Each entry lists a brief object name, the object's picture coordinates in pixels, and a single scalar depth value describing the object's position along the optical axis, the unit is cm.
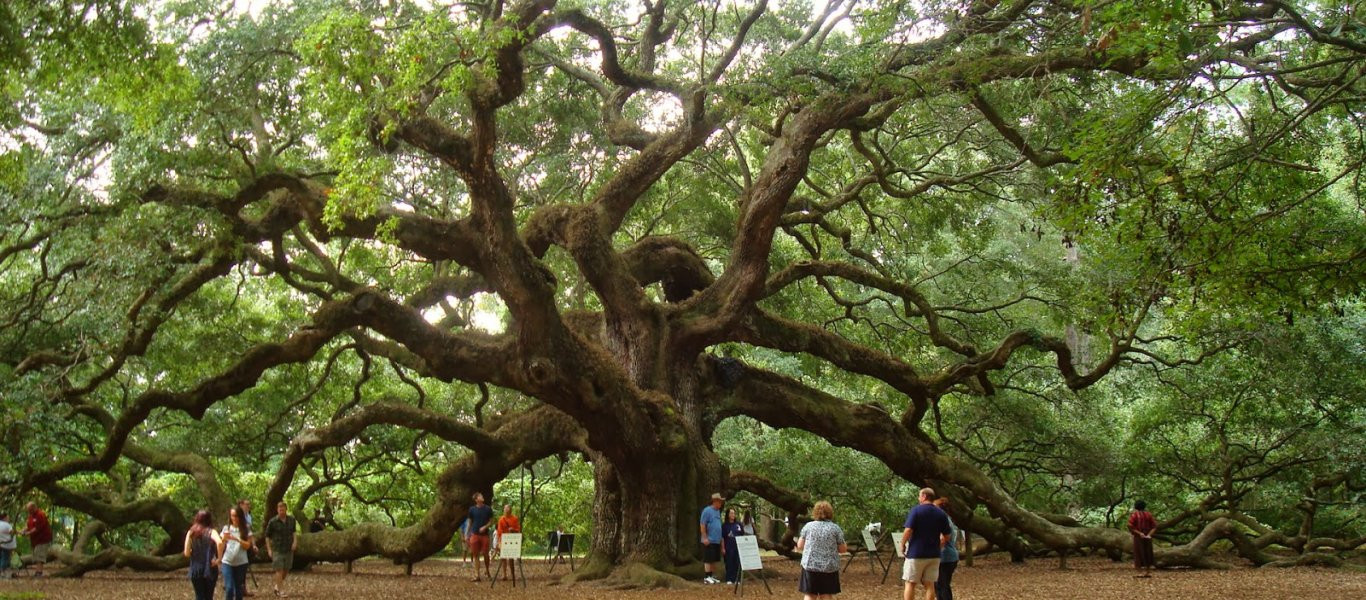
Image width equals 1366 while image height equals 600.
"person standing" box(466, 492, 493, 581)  1238
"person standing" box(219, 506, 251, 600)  842
